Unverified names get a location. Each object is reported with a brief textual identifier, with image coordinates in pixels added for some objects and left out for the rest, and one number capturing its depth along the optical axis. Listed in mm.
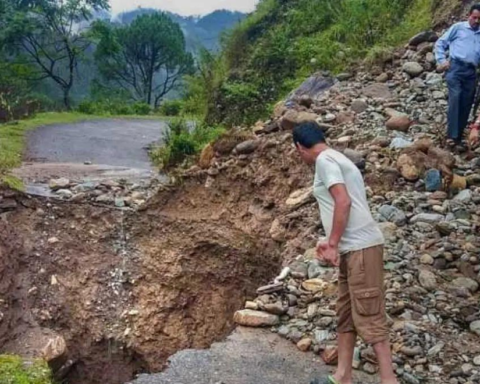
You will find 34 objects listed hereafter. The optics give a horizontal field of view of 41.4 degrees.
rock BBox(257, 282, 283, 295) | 5434
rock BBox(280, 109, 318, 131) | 8117
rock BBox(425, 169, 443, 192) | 6523
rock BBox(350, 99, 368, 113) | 8281
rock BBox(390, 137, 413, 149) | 7224
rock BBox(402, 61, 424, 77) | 8891
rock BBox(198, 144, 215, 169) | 8492
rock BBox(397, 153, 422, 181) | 6707
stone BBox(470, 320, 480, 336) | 4805
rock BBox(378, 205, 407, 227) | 6109
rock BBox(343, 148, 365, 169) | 6971
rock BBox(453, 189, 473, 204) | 6332
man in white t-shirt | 3568
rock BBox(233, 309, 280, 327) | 5078
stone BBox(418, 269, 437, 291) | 5238
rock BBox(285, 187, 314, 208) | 6988
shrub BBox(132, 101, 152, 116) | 25019
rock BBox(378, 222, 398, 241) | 5895
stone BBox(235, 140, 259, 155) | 8164
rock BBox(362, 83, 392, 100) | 8609
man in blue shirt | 6766
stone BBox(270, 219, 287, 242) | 6844
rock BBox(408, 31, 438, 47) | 9531
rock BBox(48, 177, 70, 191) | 8352
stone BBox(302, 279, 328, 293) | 5379
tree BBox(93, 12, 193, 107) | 34656
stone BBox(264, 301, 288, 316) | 5164
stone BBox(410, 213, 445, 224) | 6062
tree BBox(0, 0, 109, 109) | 26094
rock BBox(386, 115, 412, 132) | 7680
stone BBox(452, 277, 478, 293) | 5254
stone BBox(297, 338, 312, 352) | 4750
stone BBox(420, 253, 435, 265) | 5535
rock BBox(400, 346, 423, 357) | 4516
